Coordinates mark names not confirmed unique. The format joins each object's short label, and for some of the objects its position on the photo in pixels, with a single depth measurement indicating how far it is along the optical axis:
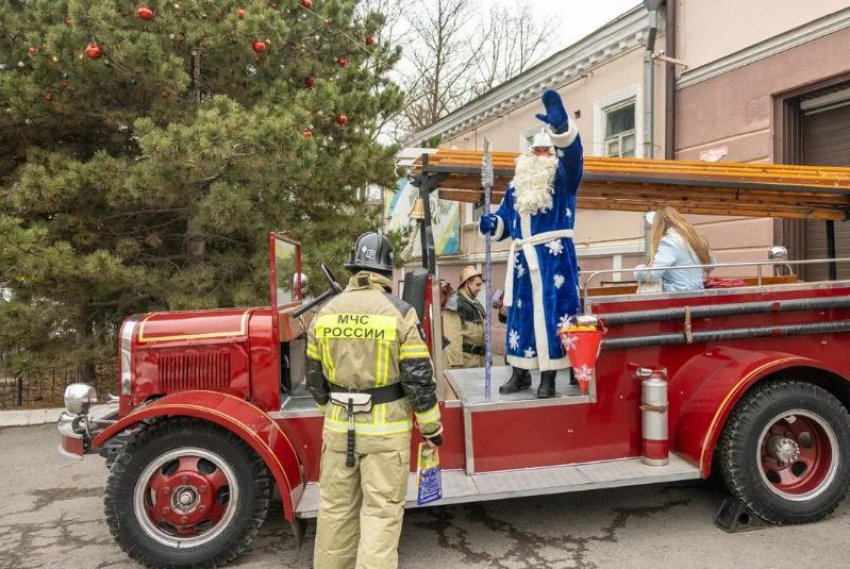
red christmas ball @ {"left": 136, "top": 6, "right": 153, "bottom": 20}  5.59
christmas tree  5.70
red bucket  3.53
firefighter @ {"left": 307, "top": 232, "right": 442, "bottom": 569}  2.87
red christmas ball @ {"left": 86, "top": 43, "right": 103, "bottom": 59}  5.44
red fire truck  3.34
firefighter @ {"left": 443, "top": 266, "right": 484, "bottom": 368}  5.78
